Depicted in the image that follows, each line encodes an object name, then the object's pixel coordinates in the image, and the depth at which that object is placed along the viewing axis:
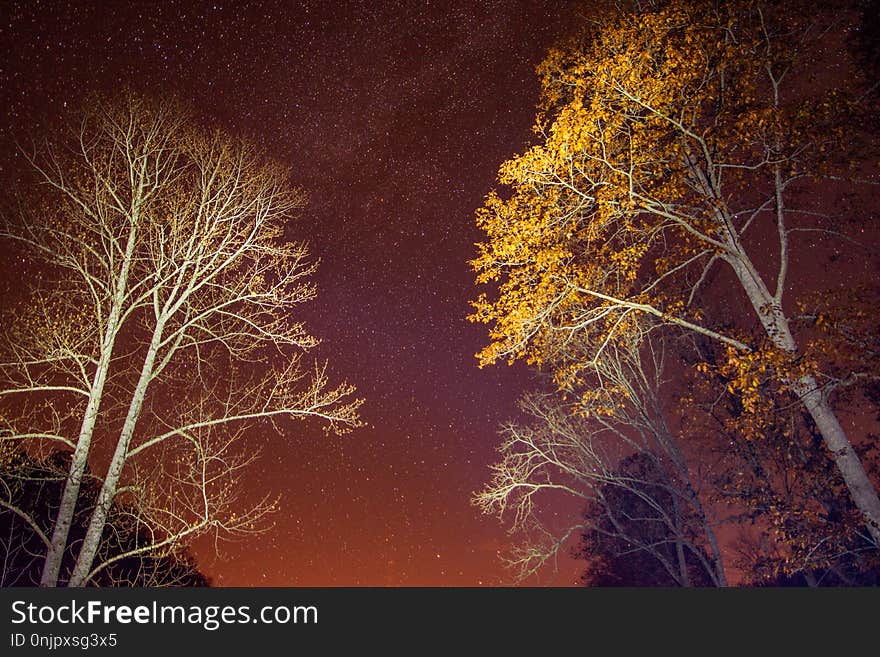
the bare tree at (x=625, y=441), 16.06
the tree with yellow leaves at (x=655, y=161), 8.62
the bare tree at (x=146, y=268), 7.91
